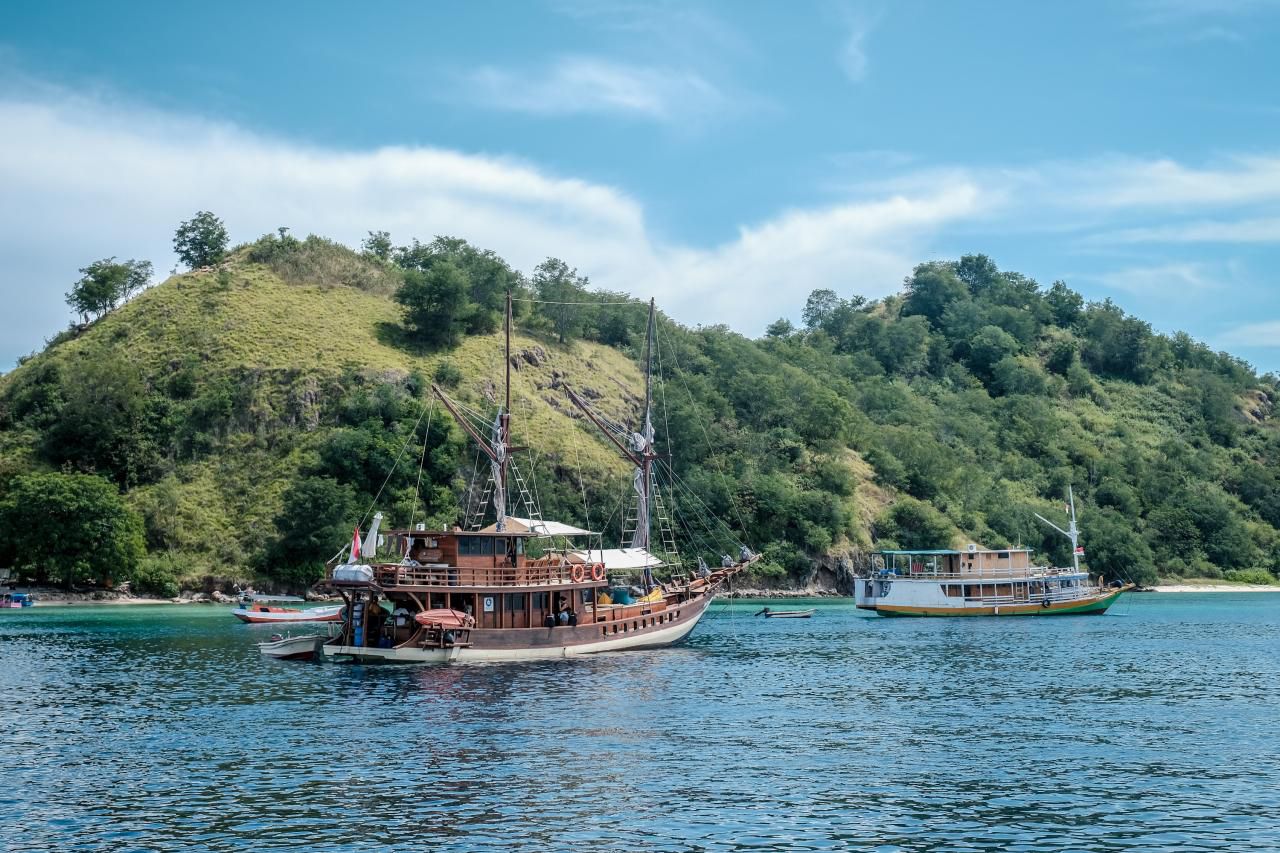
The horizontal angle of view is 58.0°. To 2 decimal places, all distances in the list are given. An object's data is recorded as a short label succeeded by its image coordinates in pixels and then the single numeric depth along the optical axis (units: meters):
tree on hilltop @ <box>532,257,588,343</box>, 173.25
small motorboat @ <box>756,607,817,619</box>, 105.19
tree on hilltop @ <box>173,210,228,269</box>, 176.00
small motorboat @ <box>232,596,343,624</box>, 87.19
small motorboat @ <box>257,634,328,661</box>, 65.50
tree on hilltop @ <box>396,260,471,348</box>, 154.00
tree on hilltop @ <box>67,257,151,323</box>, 165.12
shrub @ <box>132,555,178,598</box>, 114.81
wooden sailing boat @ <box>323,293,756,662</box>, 62.94
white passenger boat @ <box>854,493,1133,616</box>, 105.94
